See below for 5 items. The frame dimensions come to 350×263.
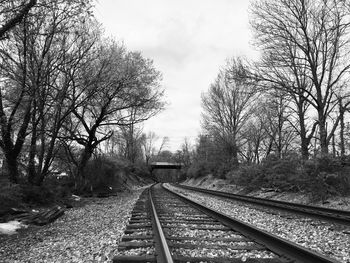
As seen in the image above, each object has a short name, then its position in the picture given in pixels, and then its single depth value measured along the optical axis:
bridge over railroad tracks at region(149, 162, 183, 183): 84.50
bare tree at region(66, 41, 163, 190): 17.44
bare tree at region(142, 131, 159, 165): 78.69
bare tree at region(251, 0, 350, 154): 20.64
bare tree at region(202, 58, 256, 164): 36.75
